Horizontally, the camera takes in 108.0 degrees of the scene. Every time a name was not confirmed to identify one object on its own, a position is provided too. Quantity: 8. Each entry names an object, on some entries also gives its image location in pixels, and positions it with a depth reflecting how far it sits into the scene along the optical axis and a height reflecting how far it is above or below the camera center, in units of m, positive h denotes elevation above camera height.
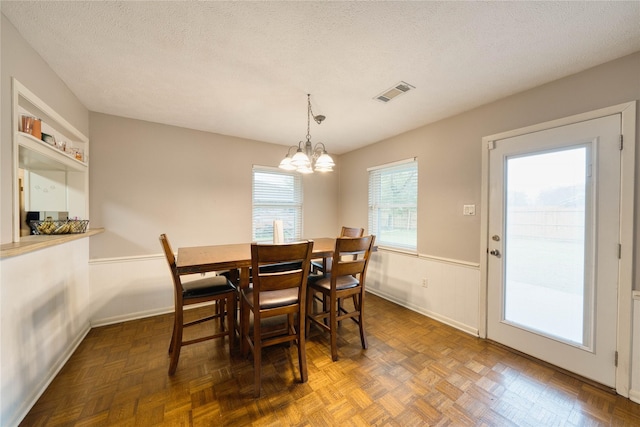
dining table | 1.65 -0.38
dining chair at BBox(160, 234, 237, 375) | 1.75 -0.69
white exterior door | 1.68 -0.26
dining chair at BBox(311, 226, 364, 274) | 2.45 -0.51
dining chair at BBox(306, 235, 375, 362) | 1.94 -0.67
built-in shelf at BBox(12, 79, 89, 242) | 1.43 +0.39
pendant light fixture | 2.13 +0.47
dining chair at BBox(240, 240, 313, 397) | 1.53 -0.64
